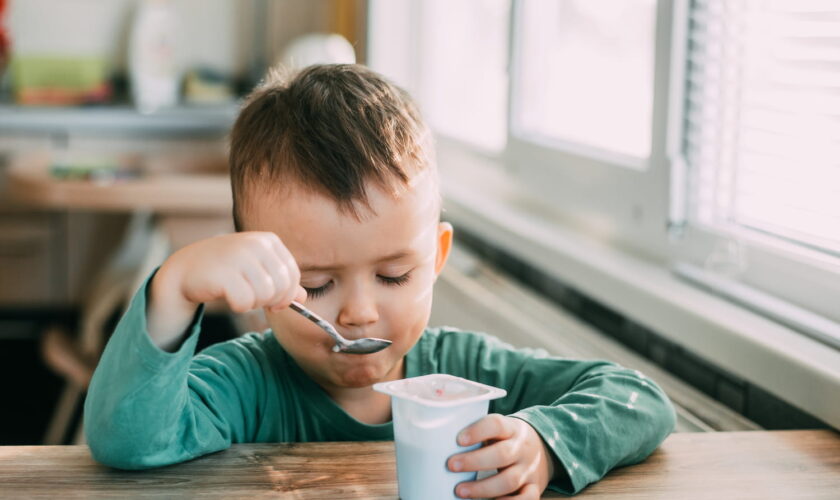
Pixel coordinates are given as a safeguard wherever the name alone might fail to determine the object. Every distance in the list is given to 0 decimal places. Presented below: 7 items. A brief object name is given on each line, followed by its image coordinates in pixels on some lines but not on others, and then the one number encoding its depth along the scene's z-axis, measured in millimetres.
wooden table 770
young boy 769
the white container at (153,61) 3998
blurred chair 2590
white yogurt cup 696
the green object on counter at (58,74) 3932
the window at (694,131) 1253
